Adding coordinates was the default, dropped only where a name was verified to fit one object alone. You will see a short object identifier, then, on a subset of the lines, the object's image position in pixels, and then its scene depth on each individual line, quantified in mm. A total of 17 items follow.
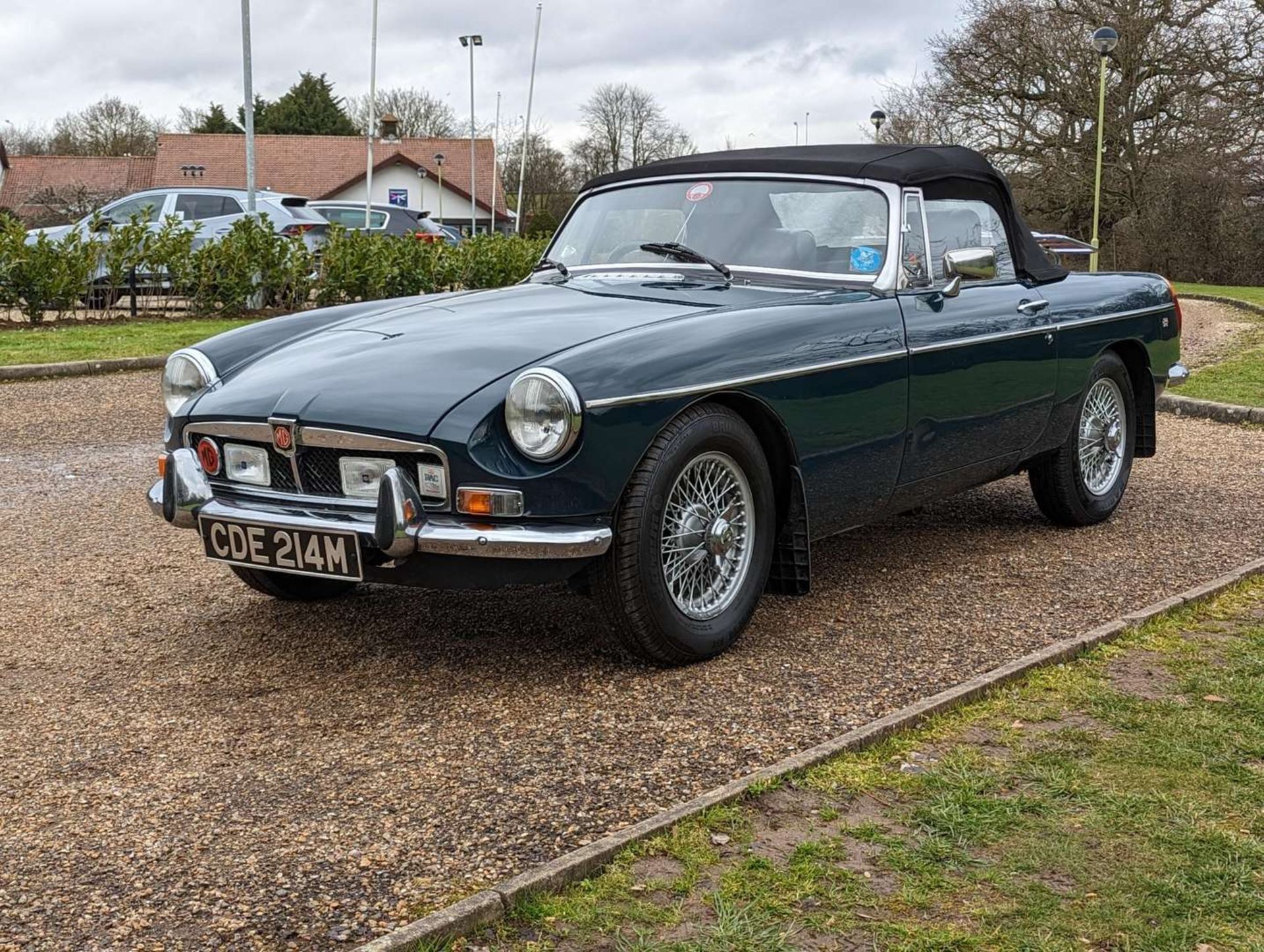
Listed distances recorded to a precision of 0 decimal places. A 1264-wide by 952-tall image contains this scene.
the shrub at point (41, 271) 14250
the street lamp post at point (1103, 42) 23469
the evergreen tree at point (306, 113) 76625
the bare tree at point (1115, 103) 31703
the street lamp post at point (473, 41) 50438
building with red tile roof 59281
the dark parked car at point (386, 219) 23453
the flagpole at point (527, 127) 49469
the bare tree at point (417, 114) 80000
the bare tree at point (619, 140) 74000
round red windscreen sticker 5402
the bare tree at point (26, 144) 78312
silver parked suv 18656
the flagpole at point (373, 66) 35719
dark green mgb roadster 3883
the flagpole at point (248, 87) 23125
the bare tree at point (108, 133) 74812
